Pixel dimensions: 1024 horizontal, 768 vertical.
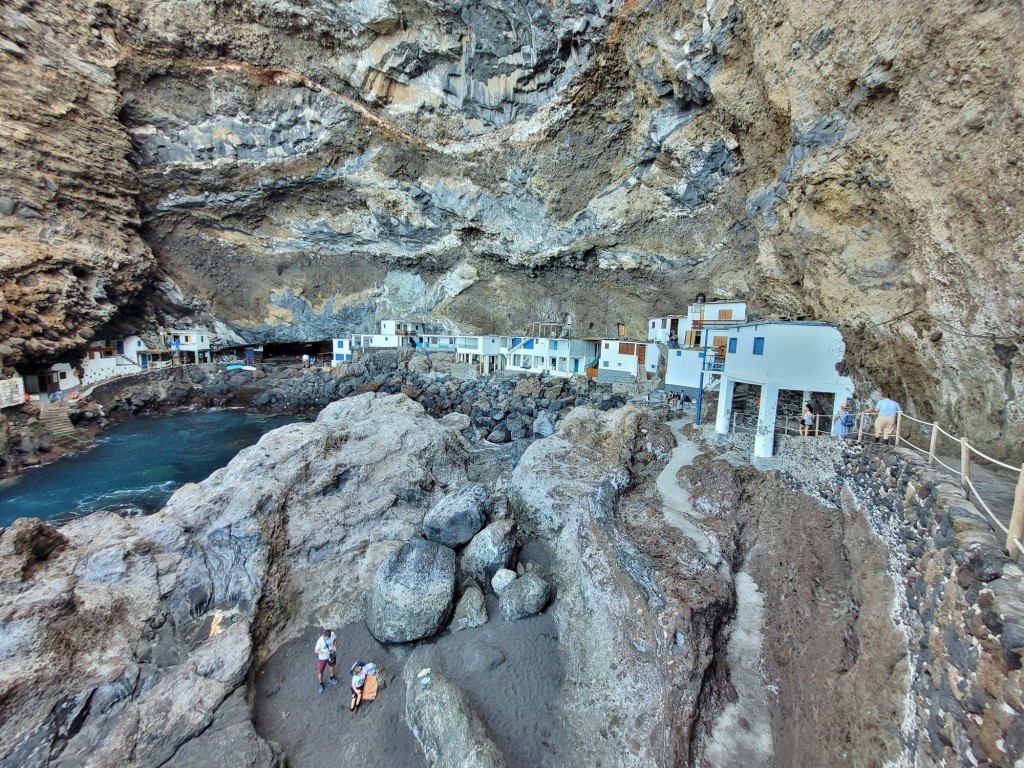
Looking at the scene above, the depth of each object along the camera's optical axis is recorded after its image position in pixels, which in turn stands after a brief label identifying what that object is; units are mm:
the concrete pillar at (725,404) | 14258
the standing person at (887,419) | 9258
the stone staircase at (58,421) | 26172
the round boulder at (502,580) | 11461
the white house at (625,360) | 28219
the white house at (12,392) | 25055
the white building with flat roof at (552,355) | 33594
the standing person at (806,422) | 11938
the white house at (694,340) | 16891
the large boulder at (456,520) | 12742
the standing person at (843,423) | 11125
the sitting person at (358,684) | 8953
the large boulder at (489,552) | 11953
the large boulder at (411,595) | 10312
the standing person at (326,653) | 9523
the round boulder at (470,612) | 10666
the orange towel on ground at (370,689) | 9172
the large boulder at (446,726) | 7324
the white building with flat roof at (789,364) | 11500
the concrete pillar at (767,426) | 11969
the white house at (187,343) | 40041
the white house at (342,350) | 44688
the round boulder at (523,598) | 10766
